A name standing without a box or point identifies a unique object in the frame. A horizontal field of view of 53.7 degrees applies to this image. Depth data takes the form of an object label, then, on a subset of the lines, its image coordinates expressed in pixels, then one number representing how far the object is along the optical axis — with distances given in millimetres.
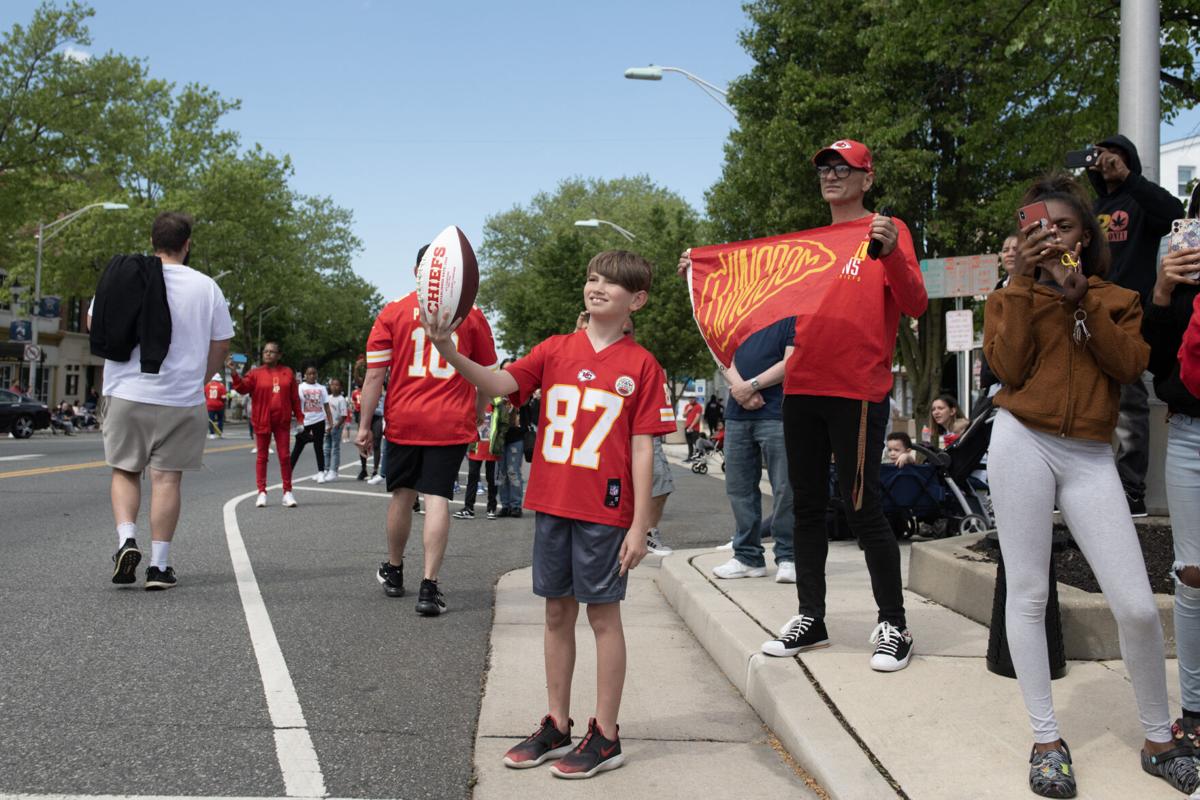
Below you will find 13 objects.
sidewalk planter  4664
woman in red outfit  13223
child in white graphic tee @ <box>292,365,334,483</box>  17094
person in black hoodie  4781
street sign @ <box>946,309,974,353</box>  16672
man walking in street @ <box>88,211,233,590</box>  6602
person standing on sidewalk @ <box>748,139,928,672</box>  4676
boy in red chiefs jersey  3807
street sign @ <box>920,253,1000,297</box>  13195
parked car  34781
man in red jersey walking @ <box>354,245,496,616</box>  6430
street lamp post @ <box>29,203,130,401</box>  45312
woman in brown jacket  3330
